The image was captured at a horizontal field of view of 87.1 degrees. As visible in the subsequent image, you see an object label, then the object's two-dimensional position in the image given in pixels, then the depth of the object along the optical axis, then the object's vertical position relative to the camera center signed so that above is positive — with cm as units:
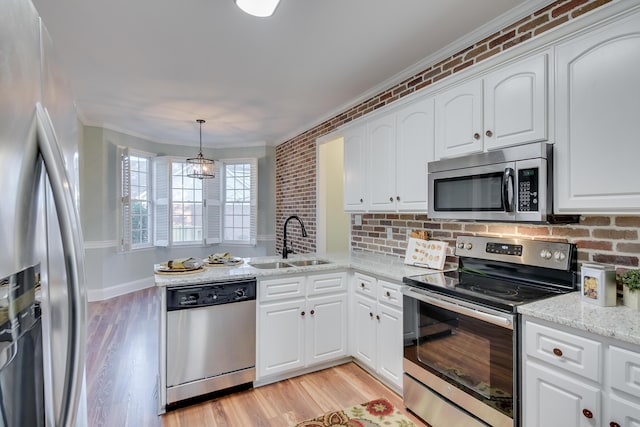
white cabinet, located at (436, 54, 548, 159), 176 +61
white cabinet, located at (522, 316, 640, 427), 123 -66
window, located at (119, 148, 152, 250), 520 +22
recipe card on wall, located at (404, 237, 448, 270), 256 -32
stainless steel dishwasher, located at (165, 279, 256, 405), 225 -87
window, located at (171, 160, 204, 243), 593 +12
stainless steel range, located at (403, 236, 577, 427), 164 -62
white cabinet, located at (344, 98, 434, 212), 249 +44
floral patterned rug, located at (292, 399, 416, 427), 212 -133
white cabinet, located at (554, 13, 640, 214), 144 +42
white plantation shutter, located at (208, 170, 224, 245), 625 +9
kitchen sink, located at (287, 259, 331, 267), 304 -45
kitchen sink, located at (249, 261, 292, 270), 294 -46
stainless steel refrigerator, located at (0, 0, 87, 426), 52 -6
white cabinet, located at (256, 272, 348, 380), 256 -87
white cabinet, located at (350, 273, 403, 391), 237 -88
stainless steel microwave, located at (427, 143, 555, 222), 171 +16
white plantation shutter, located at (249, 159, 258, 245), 602 +23
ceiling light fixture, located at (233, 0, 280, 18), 170 +106
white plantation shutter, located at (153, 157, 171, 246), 583 +22
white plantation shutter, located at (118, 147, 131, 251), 517 +23
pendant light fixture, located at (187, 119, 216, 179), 477 +65
